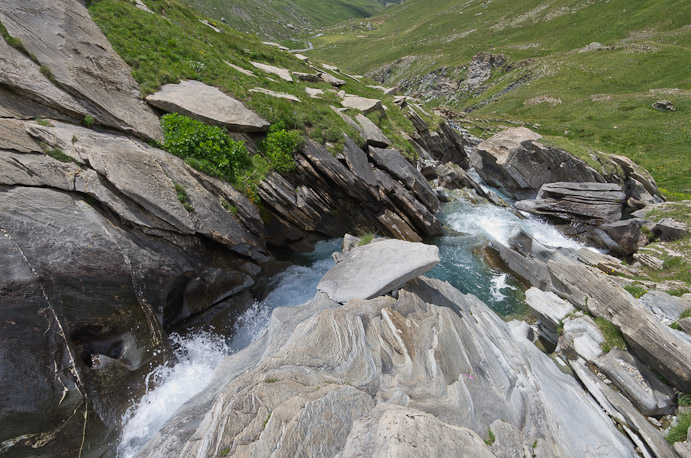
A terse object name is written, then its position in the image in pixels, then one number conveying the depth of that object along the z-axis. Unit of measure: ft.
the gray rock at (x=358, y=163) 68.74
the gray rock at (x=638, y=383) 33.09
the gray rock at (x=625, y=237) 77.10
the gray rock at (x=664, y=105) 172.86
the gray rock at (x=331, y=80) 117.32
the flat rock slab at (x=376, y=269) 43.14
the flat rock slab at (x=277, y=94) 69.25
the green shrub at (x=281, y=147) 59.41
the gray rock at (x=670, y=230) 71.67
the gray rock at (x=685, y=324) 37.06
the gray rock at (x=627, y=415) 29.71
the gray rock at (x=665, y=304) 41.45
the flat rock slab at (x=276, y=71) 90.02
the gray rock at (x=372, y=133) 82.42
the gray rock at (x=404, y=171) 78.97
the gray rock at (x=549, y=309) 47.34
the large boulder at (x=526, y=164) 107.65
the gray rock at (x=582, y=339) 40.29
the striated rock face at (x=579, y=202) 92.27
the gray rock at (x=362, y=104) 95.14
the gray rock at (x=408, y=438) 17.17
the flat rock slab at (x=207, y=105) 51.37
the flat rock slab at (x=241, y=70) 75.41
